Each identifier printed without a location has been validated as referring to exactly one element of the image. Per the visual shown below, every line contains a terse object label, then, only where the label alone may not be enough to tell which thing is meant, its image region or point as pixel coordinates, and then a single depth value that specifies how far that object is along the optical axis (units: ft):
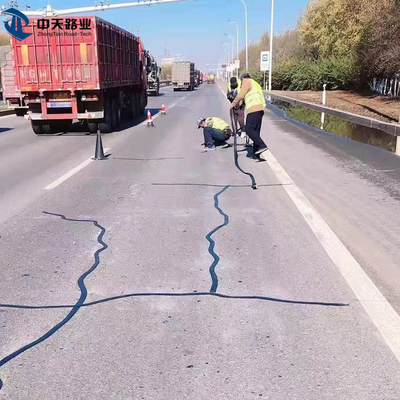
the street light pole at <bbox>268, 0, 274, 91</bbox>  144.56
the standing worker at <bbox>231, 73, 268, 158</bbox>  29.99
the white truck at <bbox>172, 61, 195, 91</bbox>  198.18
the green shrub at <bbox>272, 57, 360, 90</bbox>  140.77
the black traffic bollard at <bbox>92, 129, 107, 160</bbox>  32.50
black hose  24.44
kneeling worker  35.70
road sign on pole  151.12
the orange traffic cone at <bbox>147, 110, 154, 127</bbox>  54.13
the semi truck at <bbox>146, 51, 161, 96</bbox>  131.95
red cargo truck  43.78
